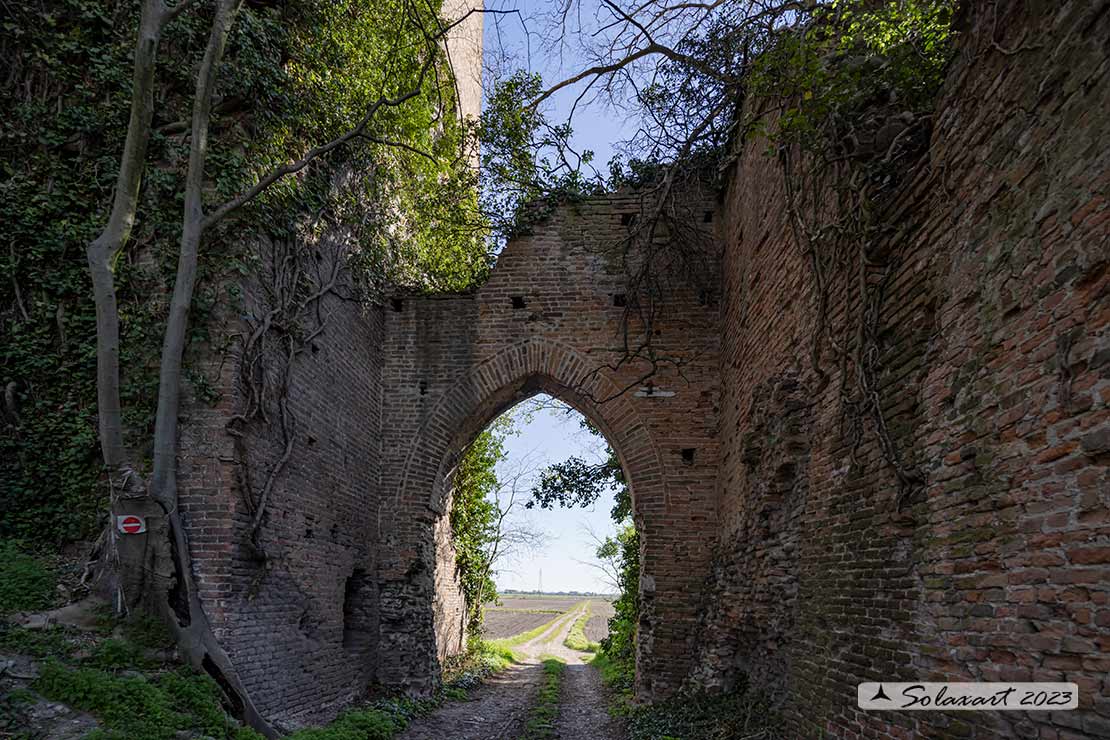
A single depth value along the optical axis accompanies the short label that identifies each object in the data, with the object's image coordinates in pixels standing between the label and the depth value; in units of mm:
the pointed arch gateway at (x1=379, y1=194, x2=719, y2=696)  8820
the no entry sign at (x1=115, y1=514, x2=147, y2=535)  5055
